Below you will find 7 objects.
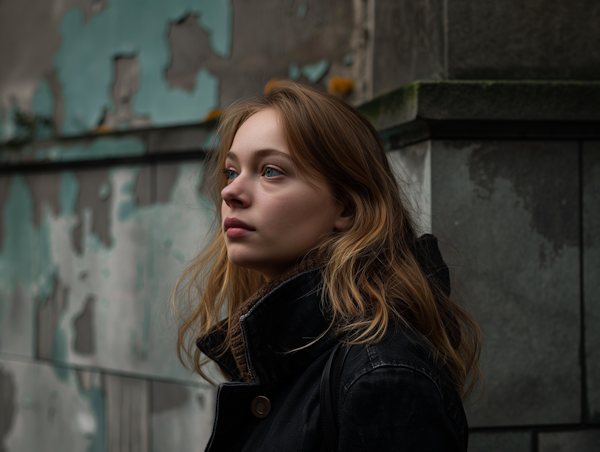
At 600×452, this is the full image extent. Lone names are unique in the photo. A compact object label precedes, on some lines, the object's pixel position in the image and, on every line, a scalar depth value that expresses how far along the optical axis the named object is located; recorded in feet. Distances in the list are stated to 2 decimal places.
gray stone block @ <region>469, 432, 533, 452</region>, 7.36
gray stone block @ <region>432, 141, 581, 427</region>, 7.41
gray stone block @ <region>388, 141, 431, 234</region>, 7.34
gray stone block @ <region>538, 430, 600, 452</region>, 7.53
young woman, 4.47
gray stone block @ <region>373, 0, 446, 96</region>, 7.80
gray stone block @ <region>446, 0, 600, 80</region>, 7.64
